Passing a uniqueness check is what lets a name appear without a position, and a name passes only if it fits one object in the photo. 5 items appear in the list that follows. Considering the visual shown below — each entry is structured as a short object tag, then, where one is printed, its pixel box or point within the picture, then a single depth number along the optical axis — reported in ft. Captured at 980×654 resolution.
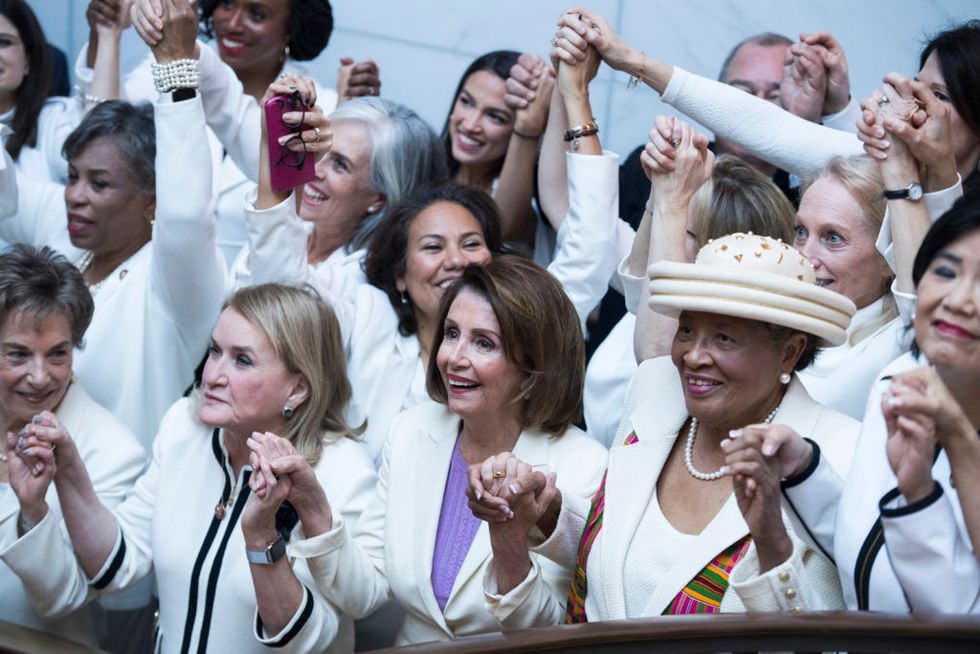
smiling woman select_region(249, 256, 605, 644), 19.63
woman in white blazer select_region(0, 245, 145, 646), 21.45
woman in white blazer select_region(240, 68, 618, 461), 22.63
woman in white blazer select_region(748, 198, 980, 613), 13.93
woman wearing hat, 16.60
